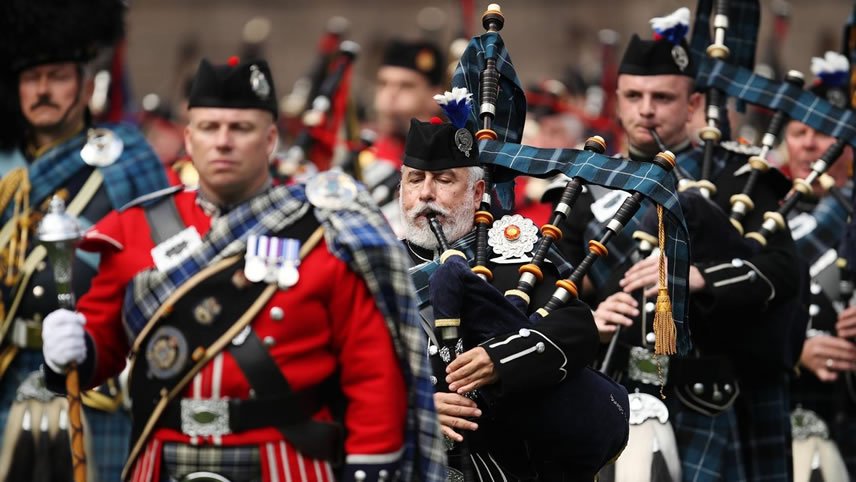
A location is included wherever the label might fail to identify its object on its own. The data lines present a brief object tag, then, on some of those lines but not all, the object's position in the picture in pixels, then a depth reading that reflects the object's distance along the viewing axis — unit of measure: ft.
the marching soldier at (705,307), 45.73
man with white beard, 37.70
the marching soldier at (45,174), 50.44
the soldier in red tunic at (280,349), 34.76
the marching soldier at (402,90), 74.90
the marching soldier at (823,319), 53.88
